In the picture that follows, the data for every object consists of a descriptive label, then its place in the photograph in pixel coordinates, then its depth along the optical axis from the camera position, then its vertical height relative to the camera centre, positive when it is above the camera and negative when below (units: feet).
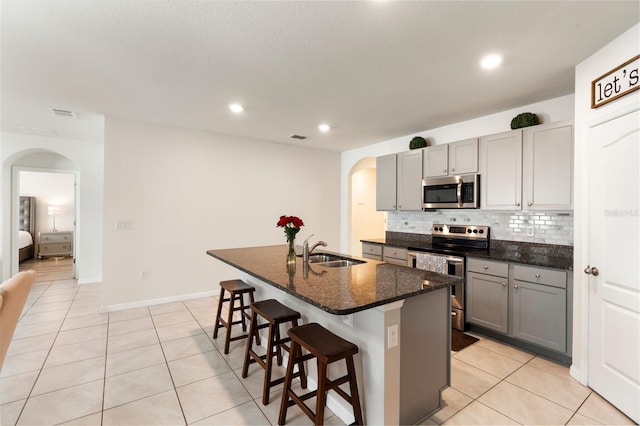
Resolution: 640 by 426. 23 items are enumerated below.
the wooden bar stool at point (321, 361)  5.45 -2.91
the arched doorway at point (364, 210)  20.66 +0.21
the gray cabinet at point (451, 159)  11.75 +2.29
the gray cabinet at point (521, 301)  8.68 -2.81
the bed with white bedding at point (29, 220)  24.26 -0.82
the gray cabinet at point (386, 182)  15.08 +1.61
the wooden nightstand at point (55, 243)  24.72 -2.78
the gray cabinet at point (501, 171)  10.43 +1.56
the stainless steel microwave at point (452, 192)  11.63 +0.87
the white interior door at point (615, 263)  6.34 -1.10
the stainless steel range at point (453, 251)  11.03 -1.50
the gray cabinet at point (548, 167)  9.21 +1.53
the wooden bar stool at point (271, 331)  6.91 -3.08
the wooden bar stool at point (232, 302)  9.32 -3.03
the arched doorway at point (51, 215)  22.20 -0.41
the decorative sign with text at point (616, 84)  6.31 +2.98
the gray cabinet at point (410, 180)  13.78 +1.56
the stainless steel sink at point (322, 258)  9.56 -1.50
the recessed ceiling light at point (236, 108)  11.18 +4.00
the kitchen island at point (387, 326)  5.41 -2.34
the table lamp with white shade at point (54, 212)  25.79 -0.14
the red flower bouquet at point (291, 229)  8.63 -0.49
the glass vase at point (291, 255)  8.44 -1.26
